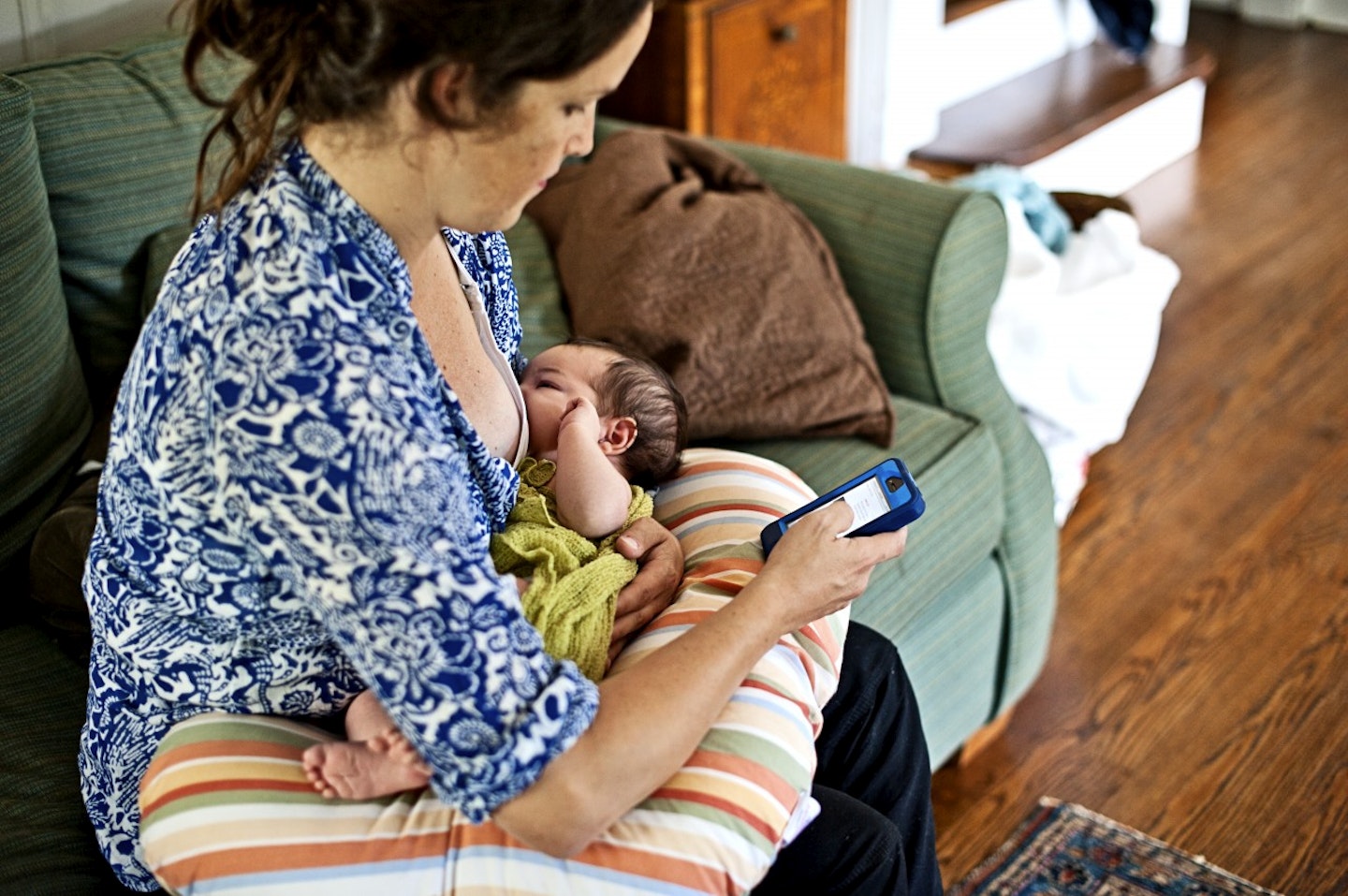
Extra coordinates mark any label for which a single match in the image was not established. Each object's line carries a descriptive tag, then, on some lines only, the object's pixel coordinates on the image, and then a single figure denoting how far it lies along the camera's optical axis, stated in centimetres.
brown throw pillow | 171
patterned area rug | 168
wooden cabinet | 260
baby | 100
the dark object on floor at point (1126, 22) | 402
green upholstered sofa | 135
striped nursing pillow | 97
